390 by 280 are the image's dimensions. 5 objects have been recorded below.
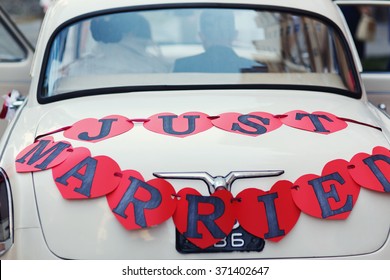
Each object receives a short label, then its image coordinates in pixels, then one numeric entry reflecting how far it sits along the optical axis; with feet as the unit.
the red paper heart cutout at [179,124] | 12.77
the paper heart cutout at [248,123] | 12.89
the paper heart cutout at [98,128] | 12.79
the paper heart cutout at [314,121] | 13.10
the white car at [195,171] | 11.80
